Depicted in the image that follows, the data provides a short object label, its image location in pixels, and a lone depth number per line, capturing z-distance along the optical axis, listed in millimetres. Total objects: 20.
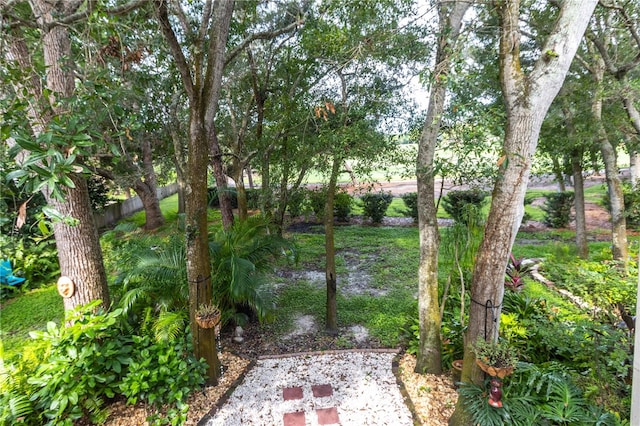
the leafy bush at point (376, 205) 10656
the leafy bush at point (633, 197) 5234
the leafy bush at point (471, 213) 3231
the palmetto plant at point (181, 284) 3383
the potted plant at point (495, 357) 2268
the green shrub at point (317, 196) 5655
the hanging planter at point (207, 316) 2910
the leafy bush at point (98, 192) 9508
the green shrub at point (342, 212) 10555
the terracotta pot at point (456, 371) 3031
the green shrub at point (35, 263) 5836
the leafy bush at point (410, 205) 10630
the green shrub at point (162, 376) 2656
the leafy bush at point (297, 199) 5634
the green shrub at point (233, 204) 11367
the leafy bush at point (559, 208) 9180
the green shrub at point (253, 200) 7664
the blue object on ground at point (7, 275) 5492
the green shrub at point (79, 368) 2309
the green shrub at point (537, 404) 2262
